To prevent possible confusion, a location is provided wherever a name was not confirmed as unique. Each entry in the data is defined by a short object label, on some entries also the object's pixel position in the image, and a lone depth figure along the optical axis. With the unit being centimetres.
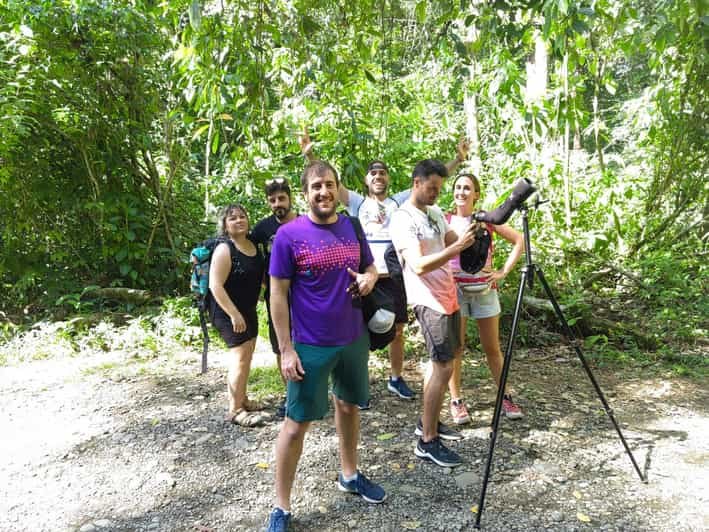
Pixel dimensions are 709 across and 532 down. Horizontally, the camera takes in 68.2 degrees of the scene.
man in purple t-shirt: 251
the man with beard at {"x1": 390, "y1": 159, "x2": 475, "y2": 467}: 311
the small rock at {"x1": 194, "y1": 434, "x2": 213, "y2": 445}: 373
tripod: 266
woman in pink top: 364
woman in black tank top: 370
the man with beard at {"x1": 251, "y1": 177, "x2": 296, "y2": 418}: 379
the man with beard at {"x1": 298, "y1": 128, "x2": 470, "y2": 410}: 391
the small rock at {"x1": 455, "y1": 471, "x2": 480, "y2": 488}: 305
